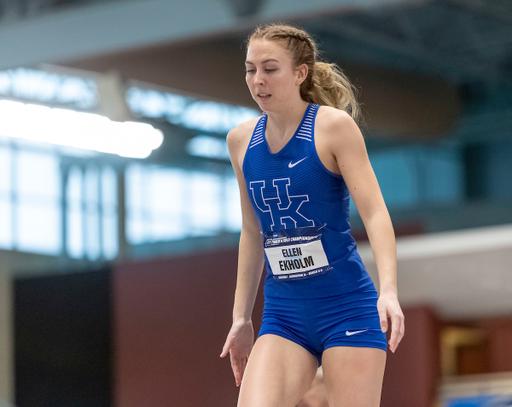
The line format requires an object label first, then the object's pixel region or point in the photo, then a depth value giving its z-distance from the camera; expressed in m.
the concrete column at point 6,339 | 15.65
